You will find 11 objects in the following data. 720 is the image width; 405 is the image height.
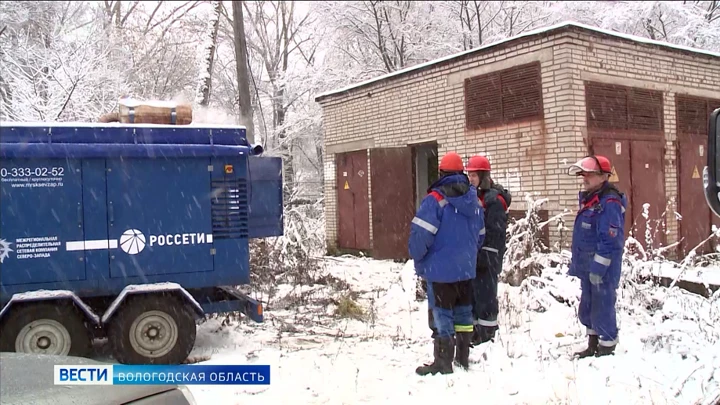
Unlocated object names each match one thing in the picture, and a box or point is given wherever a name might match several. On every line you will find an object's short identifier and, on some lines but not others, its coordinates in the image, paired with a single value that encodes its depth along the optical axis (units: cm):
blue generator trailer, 513
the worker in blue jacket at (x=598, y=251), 495
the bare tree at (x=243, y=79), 1207
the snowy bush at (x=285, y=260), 936
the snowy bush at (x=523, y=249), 751
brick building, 873
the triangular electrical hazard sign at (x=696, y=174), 1037
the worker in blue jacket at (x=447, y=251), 481
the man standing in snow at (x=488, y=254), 569
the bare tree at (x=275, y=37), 2931
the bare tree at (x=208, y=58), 1299
